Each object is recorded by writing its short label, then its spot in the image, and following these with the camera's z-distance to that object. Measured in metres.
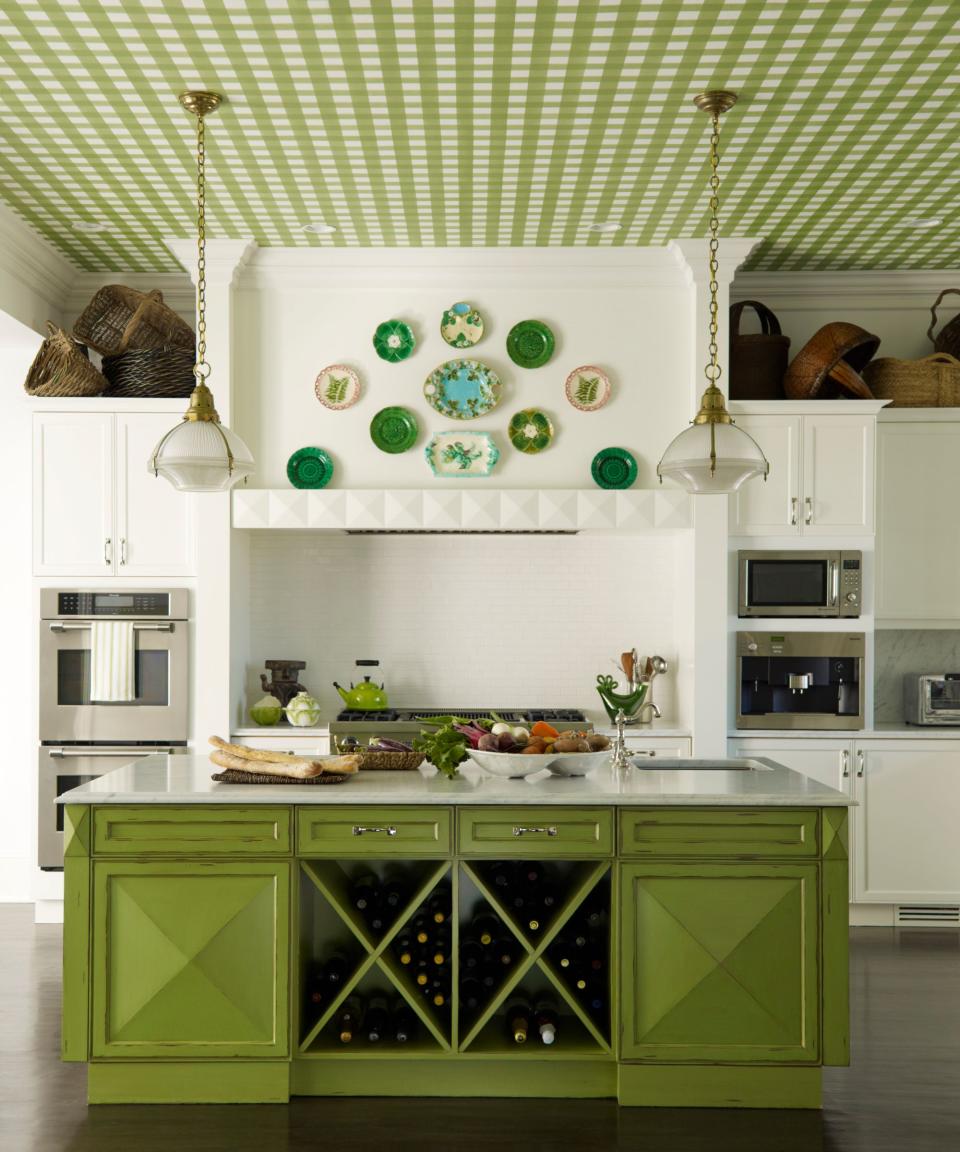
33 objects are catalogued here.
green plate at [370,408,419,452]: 5.70
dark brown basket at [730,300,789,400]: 5.81
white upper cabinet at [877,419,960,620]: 5.76
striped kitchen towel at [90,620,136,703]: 5.47
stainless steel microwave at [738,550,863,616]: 5.57
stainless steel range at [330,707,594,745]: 5.53
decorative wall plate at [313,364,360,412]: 5.70
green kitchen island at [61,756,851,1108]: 3.42
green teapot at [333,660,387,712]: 5.93
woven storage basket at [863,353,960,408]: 5.76
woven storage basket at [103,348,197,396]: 5.62
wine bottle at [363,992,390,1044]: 3.55
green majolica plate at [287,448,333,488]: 5.70
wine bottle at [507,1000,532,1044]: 3.51
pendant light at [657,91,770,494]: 3.65
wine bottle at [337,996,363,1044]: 3.53
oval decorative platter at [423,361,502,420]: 5.69
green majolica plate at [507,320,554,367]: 5.69
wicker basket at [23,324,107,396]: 5.46
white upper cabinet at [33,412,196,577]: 5.55
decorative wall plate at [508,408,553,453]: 5.71
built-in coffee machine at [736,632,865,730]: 5.55
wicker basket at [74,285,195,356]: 5.59
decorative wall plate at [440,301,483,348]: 5.69
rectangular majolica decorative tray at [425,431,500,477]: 5.70
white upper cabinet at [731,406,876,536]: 5.59
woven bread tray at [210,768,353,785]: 3.61
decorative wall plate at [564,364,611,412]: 5.71
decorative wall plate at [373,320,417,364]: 5.68
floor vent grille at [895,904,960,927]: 5.60
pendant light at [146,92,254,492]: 3.68
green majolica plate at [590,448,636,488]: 5.70
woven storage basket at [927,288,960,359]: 5.95
